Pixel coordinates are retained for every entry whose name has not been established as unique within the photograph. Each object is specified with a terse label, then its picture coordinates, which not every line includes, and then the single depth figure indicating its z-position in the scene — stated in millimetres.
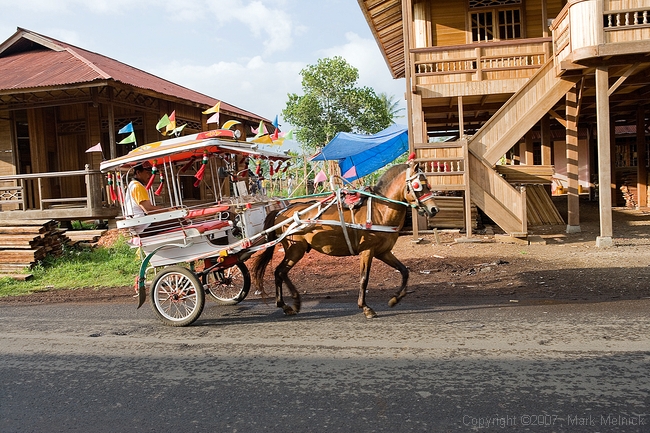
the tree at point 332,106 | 31781
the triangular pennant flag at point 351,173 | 17938
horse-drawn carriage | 6699
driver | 6914
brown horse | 6676
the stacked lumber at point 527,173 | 13969
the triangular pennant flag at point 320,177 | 12529
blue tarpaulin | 20136
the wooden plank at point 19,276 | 11172
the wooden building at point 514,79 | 10992
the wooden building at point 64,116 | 13469
